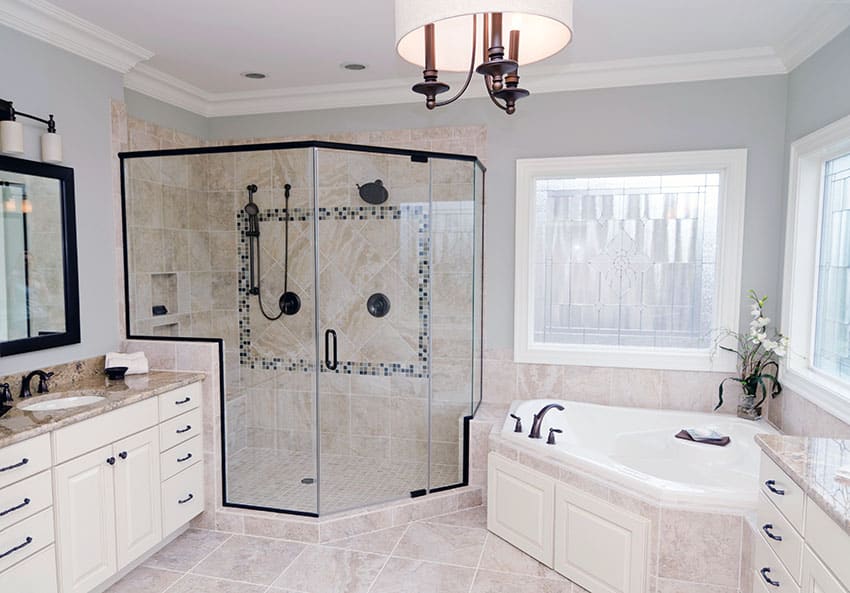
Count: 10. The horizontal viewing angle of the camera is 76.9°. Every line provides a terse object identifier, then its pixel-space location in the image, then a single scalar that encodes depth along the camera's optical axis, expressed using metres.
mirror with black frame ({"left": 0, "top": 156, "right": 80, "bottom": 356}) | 2.58
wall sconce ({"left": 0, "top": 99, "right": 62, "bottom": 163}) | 2.46
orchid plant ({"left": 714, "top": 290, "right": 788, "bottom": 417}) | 3.26
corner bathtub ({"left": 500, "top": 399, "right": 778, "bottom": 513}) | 2.33
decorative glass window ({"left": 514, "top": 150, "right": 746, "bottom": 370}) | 3.47
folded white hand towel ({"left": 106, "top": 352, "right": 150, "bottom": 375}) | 3.01
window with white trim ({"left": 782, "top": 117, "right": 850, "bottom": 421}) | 2.71
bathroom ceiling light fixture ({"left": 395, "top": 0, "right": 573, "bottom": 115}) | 1.39
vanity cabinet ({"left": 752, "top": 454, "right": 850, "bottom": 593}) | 1.45
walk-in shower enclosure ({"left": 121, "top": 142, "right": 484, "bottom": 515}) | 3.36
